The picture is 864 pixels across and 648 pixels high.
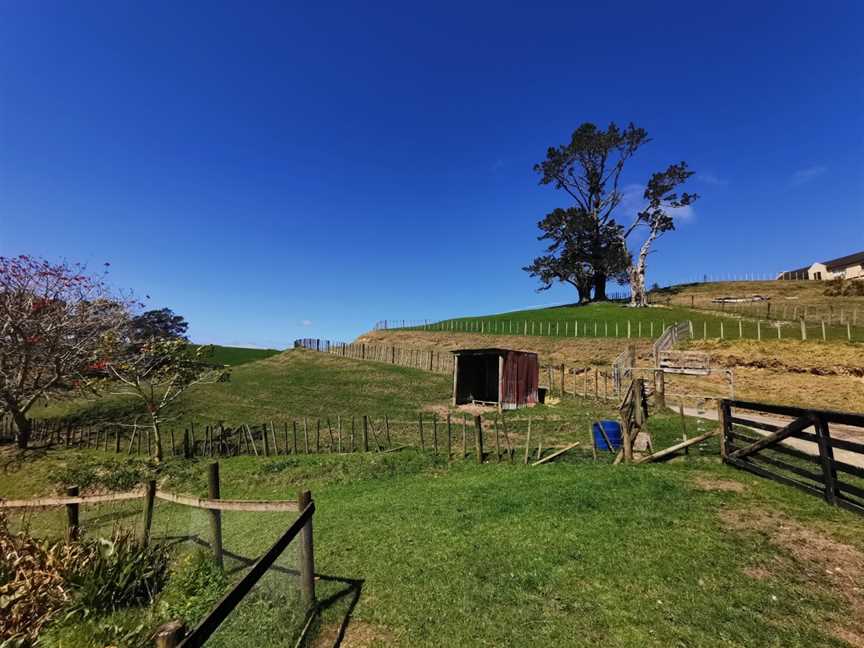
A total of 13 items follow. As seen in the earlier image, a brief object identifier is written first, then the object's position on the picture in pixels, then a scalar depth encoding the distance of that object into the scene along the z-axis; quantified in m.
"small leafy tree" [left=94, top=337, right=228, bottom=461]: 19.16
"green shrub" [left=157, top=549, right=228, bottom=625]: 4.69
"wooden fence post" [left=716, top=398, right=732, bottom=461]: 9.20
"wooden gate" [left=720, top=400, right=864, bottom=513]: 6.40
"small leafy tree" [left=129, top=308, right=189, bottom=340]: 71.81
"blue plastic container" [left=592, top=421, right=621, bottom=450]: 12.27
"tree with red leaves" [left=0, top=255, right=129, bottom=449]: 17.81
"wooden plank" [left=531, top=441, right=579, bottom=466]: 11.08
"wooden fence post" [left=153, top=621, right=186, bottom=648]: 2.36
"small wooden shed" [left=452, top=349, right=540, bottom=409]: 23.48
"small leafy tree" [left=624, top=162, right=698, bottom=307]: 55.41
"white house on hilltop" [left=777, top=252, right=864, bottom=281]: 59.78
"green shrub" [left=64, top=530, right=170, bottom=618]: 4.75
